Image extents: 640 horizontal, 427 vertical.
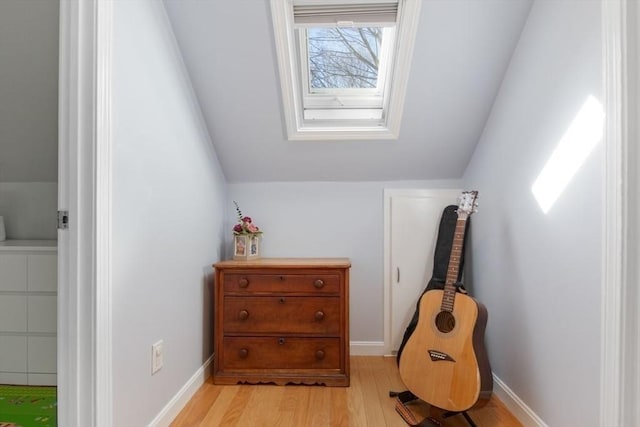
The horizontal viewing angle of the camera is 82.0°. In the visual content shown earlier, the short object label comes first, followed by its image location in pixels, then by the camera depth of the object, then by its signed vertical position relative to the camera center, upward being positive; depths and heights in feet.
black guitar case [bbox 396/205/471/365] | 7.39 -0.74
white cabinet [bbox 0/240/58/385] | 6.12 -1.56
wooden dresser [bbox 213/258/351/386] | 6.86 -2.04
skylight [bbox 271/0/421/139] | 5.86 +2.75
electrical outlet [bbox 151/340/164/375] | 4.97 -1.98
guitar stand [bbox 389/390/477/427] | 5.29 -3.06
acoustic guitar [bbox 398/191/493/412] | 5.07 -2.02
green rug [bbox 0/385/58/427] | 5.48 -3.07
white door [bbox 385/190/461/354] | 8.16 -0.83
